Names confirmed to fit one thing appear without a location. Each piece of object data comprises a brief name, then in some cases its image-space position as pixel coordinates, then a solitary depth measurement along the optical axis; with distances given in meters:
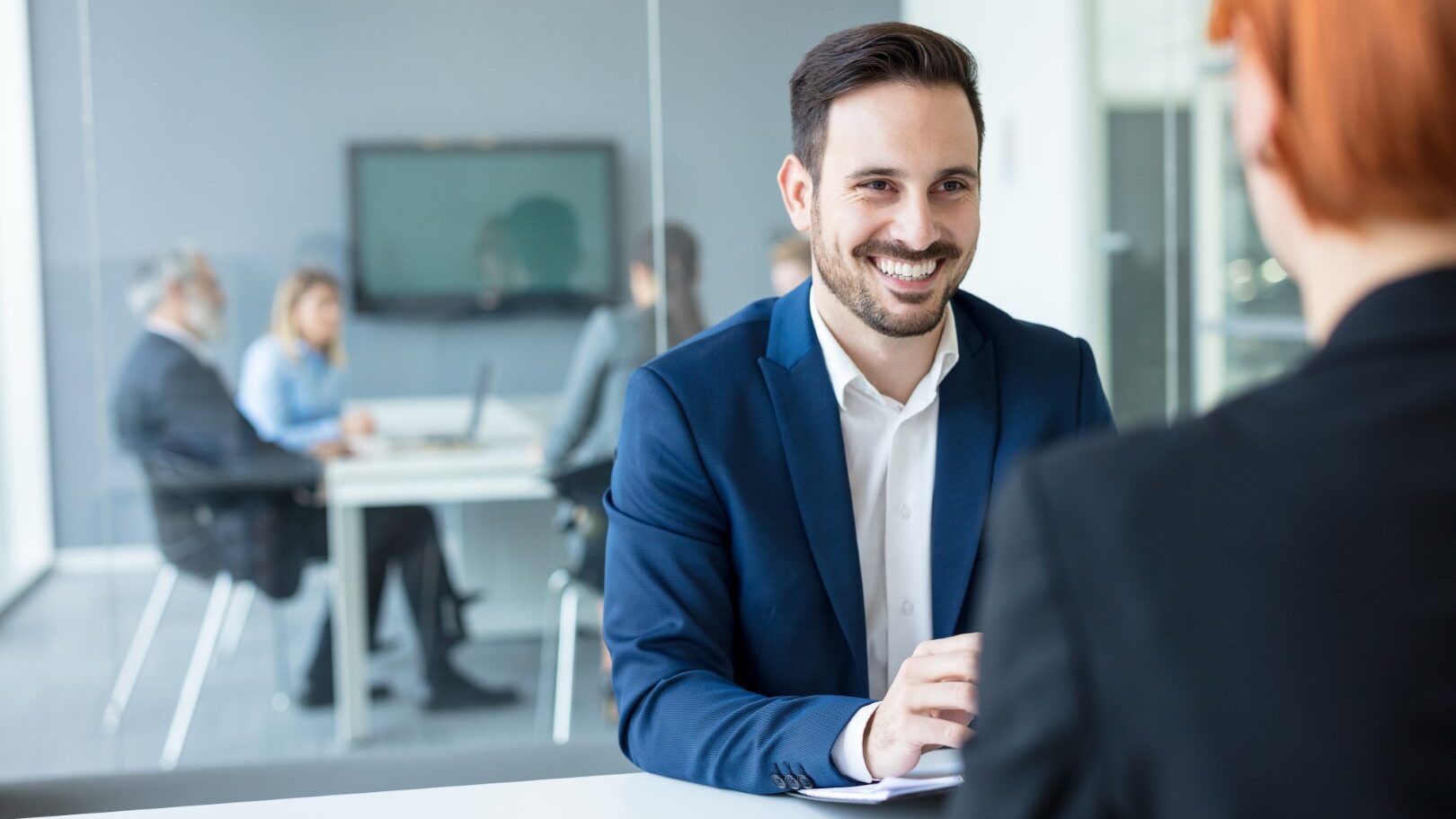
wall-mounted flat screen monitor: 3.41
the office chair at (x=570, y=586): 3.54
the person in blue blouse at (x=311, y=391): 3.39
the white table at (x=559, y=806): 1.20
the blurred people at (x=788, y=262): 3.59
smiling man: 1.48
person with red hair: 0.56
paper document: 1.17
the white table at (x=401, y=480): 3.48
